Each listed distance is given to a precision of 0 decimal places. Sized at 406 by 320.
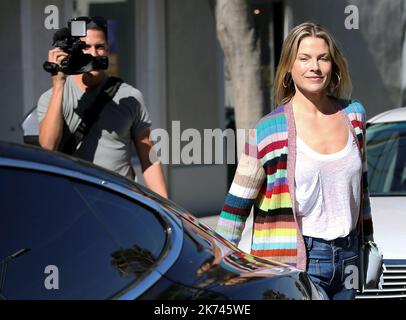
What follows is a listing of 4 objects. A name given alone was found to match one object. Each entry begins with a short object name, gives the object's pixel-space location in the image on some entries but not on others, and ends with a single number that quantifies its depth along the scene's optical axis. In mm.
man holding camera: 10484
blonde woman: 8586
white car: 10484
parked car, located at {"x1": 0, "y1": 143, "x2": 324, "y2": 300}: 6066
